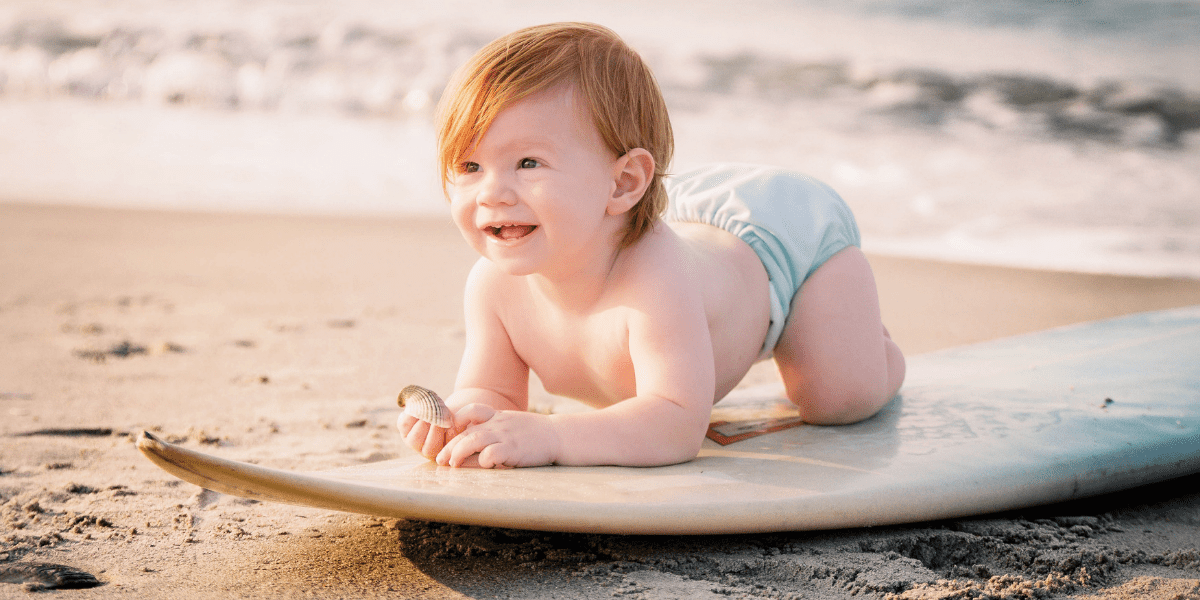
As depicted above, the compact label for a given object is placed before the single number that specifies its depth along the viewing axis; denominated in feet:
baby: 5.13
